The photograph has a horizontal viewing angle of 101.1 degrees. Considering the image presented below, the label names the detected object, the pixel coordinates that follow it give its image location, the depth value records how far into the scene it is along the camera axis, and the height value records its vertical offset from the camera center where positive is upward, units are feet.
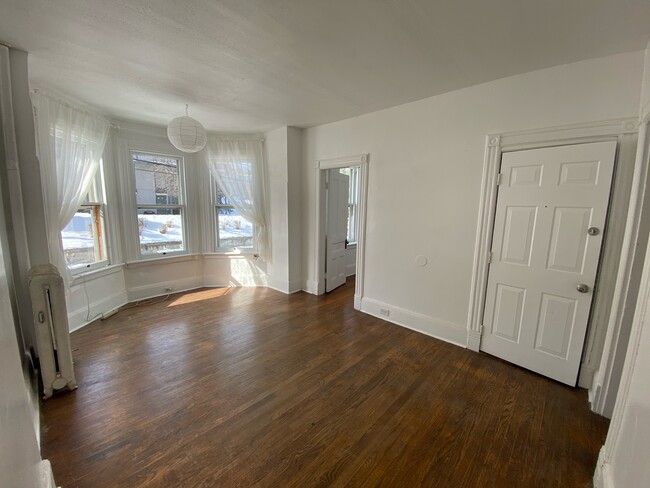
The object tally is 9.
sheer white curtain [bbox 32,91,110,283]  8.85 +1.41
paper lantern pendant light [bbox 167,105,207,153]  8.77 +2.20
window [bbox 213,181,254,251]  15.70 -1.53
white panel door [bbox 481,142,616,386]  6.93 -1.26
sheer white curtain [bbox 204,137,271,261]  14.70 +1.67
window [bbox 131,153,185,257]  13.37 -0.17
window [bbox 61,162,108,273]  10.78 -1.53
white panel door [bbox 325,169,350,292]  14.46 -1.30
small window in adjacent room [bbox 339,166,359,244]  19.06 -0.42
